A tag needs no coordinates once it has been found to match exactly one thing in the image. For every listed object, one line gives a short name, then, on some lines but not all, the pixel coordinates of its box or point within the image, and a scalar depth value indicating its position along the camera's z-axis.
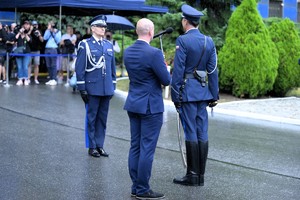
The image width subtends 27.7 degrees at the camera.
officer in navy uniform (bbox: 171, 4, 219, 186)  7.00
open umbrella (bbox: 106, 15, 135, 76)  18.16
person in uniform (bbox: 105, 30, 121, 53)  19.06
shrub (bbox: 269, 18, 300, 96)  16.94
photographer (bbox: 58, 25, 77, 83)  19.40
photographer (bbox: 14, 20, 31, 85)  18.52
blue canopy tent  18.95
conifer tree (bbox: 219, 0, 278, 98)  15.85
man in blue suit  6.34
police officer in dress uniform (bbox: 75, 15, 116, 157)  8.49
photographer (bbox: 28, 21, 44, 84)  19.08
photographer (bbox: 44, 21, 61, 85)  19.25
